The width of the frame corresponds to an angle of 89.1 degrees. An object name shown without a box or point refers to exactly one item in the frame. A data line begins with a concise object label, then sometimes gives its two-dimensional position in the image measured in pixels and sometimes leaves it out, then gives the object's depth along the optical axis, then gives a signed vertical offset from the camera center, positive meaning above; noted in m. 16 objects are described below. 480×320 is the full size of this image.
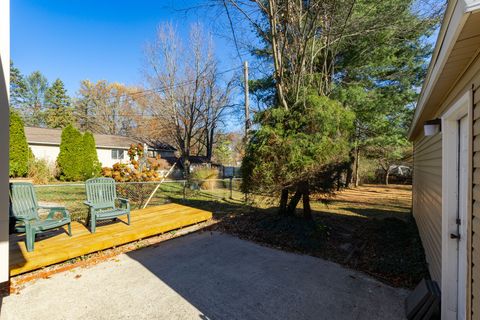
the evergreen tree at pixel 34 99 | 29.08 +7.11
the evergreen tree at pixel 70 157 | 14.71 +0.05
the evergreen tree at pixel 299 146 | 5.02 +0.30
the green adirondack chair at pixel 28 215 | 3.43 -0.88
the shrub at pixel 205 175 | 12.98 -0.96
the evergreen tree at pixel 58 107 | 28.64 +6.10
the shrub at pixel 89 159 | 15.31 -0.07
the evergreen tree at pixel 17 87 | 27.91 +8.26
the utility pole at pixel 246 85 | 8.99 +2.95
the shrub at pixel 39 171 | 12.35 -0.74
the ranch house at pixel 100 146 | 16.97 +0.97
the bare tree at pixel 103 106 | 28.61 +6.22
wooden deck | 3.23 -1.33
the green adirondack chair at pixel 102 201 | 4.44 -0.85
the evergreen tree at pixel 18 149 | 11.49 +0.39
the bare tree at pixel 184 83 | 16.91 +5.55
